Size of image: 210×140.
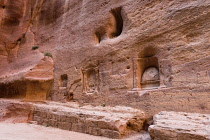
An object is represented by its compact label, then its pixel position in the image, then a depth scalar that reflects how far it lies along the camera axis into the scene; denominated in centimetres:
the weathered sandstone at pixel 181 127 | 378
